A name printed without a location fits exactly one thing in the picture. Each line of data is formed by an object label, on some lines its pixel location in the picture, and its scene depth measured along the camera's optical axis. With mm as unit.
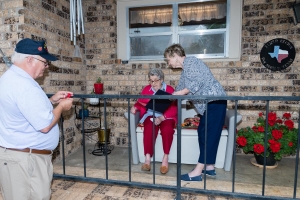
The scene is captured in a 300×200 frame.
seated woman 2859
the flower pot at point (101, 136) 3656
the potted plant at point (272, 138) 2850
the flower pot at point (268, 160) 3006
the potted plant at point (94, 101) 3366
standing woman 2227
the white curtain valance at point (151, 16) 3793
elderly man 1280
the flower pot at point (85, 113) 3593
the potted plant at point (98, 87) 3742
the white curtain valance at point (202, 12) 3604
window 3576
